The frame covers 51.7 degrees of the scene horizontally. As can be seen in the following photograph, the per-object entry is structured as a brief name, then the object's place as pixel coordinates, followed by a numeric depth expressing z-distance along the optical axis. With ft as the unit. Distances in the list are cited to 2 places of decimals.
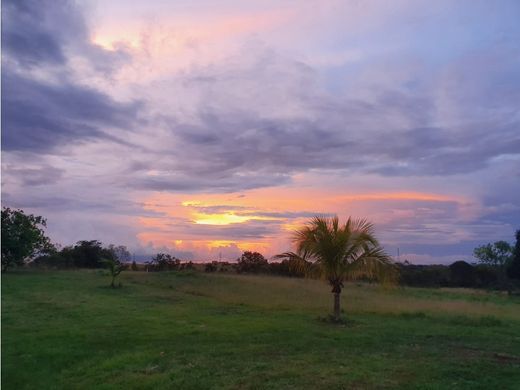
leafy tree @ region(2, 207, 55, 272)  151.23
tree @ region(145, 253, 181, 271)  208.50
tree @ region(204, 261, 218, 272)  203.72
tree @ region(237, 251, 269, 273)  211.00
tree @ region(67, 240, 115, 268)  216.58
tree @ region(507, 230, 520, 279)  173.47
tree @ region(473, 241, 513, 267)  191.42
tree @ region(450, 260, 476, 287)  204.44
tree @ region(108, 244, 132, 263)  284.20
